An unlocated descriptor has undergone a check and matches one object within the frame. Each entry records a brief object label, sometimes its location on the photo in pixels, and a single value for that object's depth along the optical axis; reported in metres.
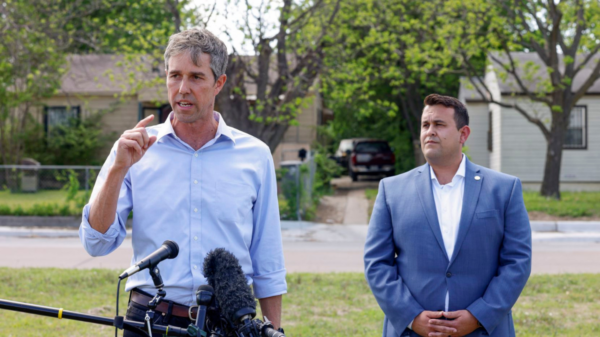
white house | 25.95
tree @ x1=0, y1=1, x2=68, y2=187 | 20.89
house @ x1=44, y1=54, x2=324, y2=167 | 29.59
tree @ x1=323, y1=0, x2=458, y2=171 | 20.52
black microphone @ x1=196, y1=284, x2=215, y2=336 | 1.82
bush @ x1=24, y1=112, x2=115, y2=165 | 28.27
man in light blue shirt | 2.75
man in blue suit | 3.82
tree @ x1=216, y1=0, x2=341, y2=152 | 16.70
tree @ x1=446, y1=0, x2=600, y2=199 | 19.39
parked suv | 31.45
